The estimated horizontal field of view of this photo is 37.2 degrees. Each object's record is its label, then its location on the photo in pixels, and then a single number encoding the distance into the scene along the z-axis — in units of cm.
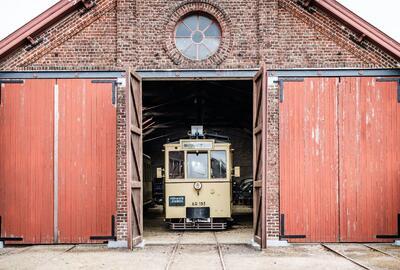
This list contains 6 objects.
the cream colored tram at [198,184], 1742
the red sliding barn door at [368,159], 1363
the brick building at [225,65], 1362
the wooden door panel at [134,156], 1250
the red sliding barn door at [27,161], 1364
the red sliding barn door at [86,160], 1362
